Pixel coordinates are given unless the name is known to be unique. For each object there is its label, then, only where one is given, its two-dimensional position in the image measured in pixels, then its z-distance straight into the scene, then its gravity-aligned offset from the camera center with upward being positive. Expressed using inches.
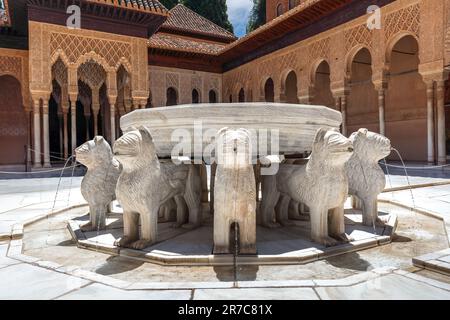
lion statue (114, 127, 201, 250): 108.2 -9.0
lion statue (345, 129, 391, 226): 142.5 -4.6
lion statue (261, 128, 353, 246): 106.4 -9.1
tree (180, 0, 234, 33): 1177.4 +534.5
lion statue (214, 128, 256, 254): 101.3 -11.3
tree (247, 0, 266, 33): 1226.6 +541.7
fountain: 103.7 -10.0
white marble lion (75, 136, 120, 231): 142.1 -8.8
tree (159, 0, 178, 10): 1104.2 +520.1
